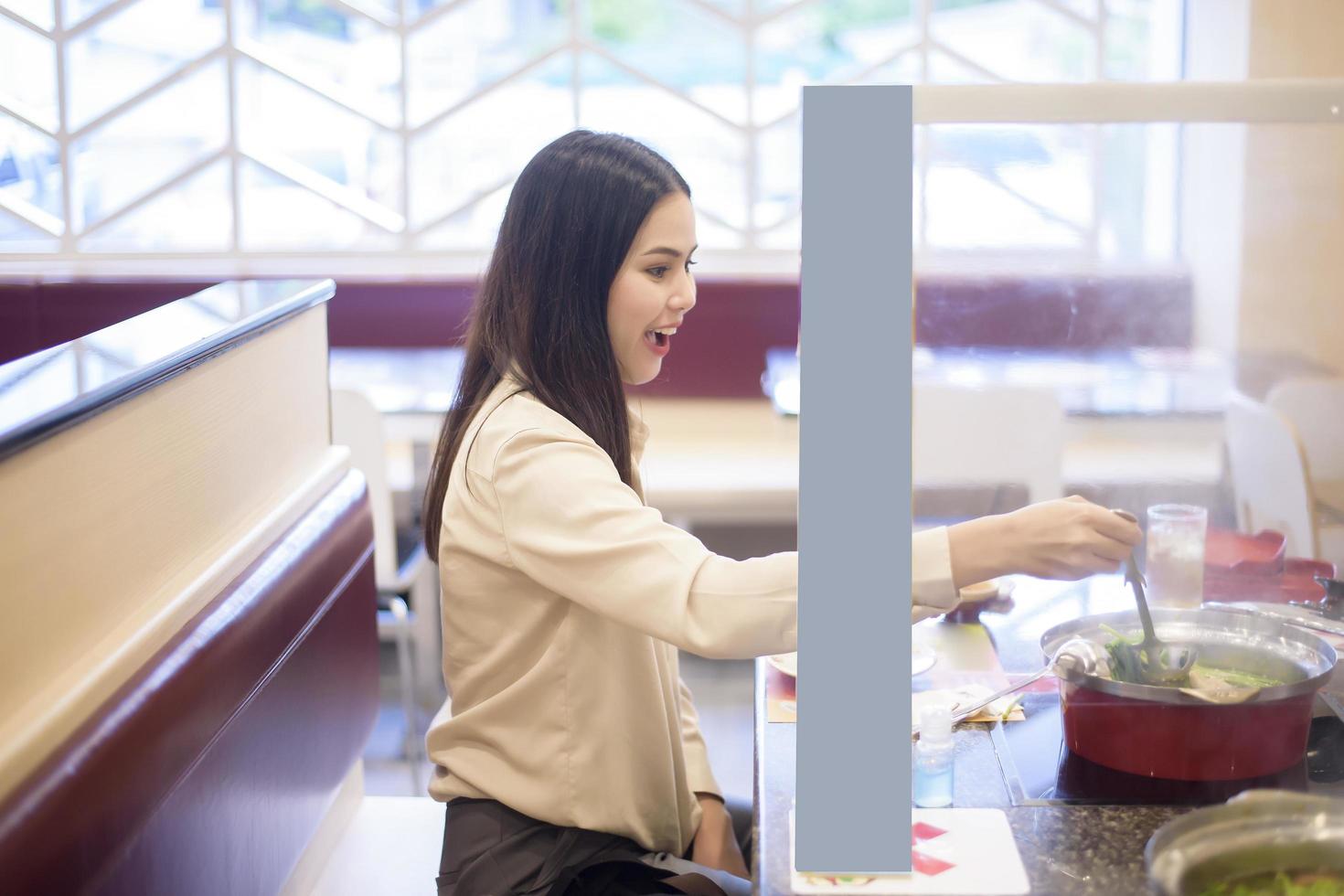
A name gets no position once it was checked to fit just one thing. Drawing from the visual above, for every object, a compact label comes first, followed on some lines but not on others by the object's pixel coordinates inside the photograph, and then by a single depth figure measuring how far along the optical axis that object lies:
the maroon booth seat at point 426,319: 3.93
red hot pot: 1.10
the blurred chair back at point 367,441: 2.79
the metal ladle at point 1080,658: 1.18
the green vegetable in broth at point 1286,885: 0.92
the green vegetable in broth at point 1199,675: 1.15
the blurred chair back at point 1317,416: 1.29
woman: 1.41
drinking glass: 1.21
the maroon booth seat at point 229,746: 1.08
